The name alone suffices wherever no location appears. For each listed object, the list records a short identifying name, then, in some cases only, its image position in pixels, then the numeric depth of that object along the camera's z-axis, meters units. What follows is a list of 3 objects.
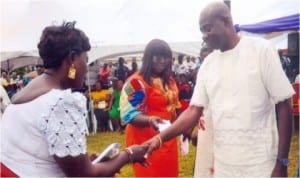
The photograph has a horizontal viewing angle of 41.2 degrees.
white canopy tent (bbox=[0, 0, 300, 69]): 7.57
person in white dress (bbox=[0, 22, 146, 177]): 1.53
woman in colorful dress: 2.83
